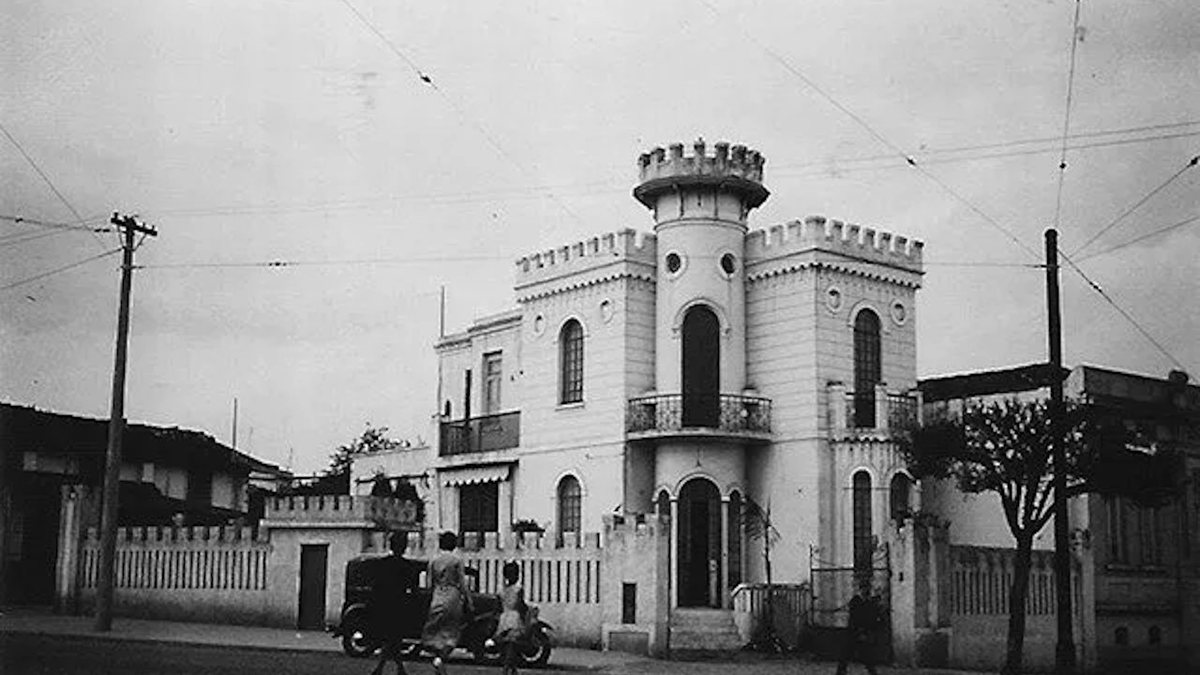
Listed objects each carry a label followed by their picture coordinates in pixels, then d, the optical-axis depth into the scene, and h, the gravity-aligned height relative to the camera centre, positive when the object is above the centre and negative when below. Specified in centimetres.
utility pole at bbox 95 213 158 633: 2925 +206
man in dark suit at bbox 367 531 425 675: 1475 -38
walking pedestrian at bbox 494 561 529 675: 1812 -72
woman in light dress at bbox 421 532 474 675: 1561 -49
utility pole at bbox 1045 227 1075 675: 2334 +62
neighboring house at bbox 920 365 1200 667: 3184 +84
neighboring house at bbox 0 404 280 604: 3869 +216
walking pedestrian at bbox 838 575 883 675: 2141 -92
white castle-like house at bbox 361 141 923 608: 3431 +440
